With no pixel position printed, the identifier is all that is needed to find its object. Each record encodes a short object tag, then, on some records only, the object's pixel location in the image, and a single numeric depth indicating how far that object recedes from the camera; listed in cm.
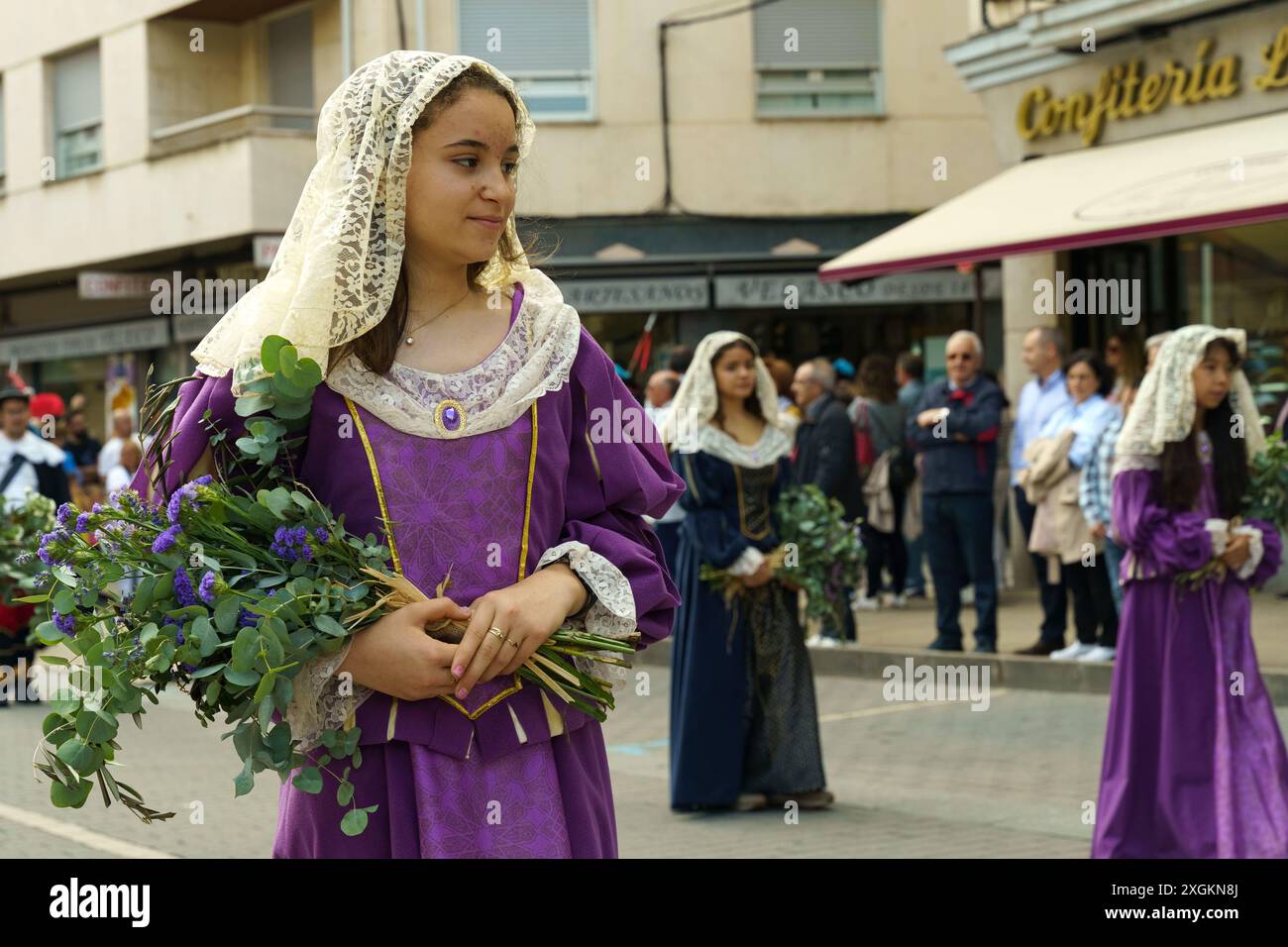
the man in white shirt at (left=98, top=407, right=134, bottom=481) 1688
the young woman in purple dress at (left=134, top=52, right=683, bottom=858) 302
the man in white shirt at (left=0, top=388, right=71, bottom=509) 1288
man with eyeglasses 1234
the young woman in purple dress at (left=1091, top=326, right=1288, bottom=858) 666
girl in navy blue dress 848
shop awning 1278
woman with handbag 1498
